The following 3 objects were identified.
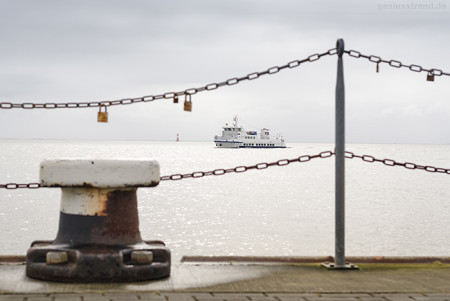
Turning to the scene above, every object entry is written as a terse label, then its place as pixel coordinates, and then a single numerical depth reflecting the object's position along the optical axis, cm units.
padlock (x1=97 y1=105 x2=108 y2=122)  568
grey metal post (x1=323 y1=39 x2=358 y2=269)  487
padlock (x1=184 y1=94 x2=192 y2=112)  559
